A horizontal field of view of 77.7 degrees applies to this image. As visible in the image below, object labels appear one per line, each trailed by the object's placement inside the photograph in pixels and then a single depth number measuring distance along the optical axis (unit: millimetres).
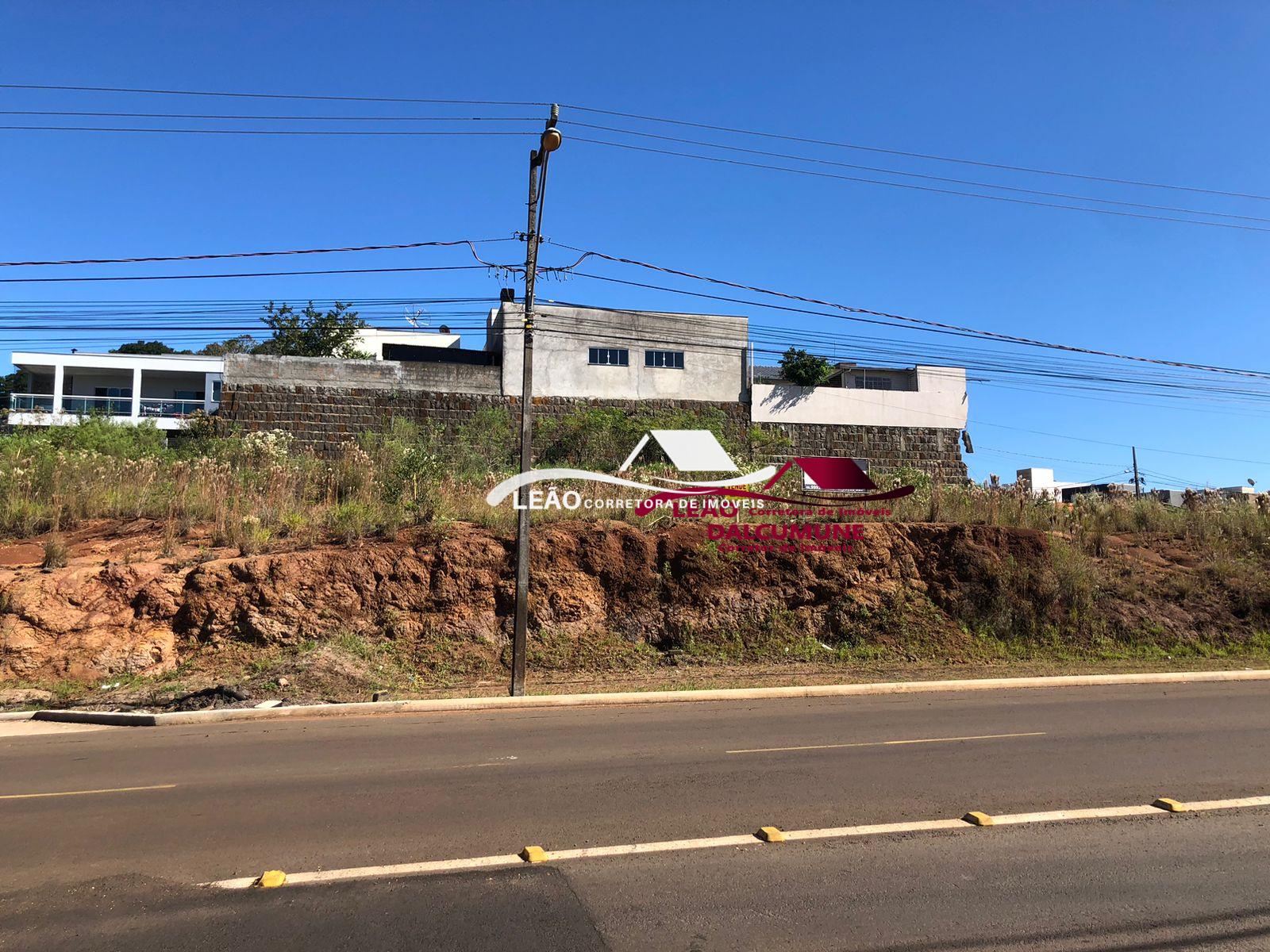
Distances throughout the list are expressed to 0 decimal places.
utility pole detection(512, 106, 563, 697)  12859
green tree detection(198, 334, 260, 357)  51688
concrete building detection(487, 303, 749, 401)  30906
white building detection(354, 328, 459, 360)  51188
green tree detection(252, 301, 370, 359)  43531
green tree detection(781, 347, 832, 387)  32594
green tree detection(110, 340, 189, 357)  67188
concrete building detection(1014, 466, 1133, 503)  28703
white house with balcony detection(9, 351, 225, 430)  42281
